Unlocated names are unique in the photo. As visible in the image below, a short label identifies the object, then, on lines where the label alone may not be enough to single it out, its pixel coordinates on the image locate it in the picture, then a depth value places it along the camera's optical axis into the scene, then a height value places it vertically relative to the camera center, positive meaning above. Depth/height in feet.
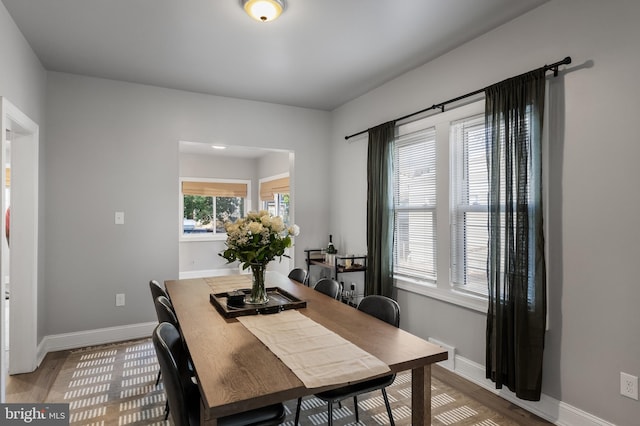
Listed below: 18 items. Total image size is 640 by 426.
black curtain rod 7.27 +3.03
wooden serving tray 6.69 -1.80
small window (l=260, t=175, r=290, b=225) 21.93 +1.24
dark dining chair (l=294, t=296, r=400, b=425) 5.95 -2.84
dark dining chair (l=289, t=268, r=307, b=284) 11.02 -1.91
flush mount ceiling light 7.39 +4.29
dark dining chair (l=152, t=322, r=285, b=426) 4.62 -2.48
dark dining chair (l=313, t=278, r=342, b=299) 9.15 -1.90
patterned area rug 7.55 -4.29
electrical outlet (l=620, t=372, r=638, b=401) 6.33 -3.02
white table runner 4.30 -1.89
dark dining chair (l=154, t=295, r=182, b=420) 6.86 -1.89
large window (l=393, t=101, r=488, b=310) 9.39 +0.22
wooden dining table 3.94 -1.91
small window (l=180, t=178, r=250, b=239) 24.21 +0.66
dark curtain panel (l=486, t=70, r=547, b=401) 7.53 -0.54
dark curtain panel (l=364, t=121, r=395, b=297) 11.79 +0.04
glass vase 7.16 -1.48
